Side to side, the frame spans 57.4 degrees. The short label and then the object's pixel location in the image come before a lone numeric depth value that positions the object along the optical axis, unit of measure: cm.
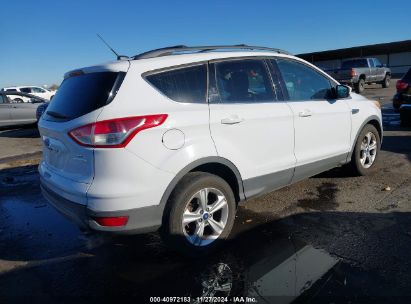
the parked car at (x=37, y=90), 2940
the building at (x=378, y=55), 3691
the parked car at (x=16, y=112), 1332
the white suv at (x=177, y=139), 296
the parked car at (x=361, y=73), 2009
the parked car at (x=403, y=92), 903
